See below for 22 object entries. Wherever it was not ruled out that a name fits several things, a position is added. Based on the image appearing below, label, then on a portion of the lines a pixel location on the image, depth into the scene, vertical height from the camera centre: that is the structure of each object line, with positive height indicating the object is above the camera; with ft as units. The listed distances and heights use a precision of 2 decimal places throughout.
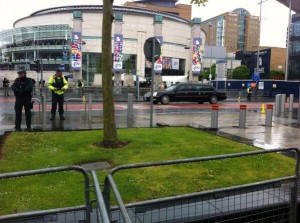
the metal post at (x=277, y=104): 60.29 -3.24
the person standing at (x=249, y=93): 114.90 -2.49
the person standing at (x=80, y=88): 109.31 -1.75
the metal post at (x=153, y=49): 33.19 +3.46
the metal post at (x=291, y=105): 67.69 -3.87
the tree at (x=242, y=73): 300.20 +11.63
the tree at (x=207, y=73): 301.02 +11.80
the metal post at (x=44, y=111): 35.08 -3.10
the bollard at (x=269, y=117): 41.23 -3.91
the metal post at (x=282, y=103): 63.23 -3.20
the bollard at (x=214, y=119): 38.09 -3.91
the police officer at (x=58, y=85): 41.14 -0.36
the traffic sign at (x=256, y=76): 126.31 +3.62
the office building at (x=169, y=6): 414.21 +99.07
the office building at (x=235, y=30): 474.49 +81.37
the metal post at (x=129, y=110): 40.32 -3.38
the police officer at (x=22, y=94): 32.63 -1.24
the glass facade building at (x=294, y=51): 238.48 +26.90
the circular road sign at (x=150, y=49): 33.37 +3.55
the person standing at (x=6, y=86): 101.20 -1.49
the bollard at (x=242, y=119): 39.73 -4.01
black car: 80.79 -2.25
